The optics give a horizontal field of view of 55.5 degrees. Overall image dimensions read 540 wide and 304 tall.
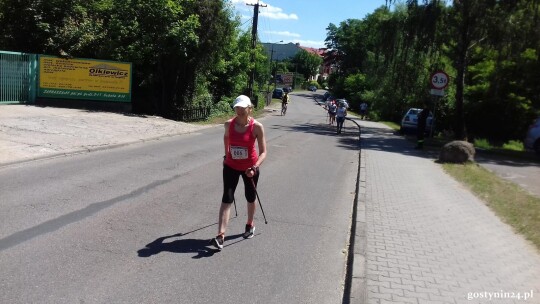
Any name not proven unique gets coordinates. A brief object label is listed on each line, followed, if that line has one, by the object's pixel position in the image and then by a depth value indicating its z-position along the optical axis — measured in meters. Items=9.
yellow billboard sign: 22.22
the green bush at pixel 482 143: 25.05
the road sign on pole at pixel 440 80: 19.00
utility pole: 38.53
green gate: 20.03
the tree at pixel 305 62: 139.88
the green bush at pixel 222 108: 30.10
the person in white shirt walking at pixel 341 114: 27.52
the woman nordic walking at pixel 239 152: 5.94
